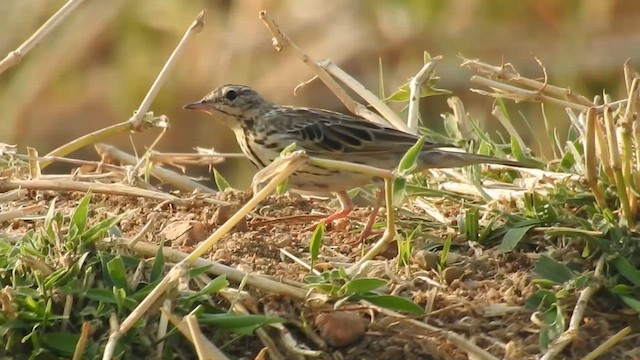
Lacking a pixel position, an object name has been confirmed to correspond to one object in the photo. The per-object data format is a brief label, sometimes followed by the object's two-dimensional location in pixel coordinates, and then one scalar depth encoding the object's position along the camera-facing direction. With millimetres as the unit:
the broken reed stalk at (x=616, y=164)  8266
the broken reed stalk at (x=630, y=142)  8102
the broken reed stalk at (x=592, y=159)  8133
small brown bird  9852
